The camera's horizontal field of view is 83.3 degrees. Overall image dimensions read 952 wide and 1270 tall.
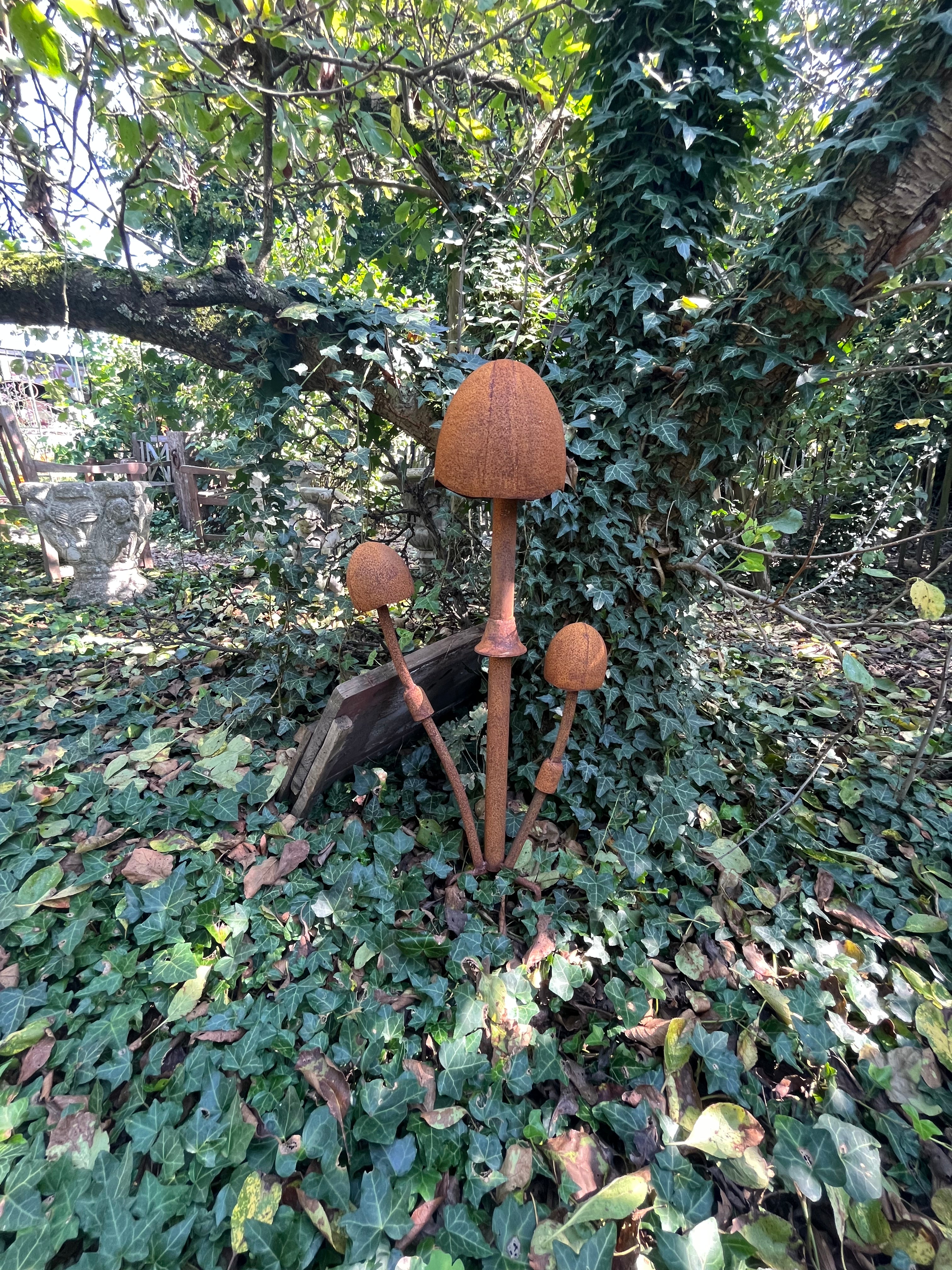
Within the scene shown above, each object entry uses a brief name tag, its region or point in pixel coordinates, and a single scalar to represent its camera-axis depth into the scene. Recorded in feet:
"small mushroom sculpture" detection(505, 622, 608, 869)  5.43
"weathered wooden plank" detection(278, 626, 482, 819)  6.60
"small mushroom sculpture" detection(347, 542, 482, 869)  5.44
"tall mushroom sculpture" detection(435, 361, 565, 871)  4.56
